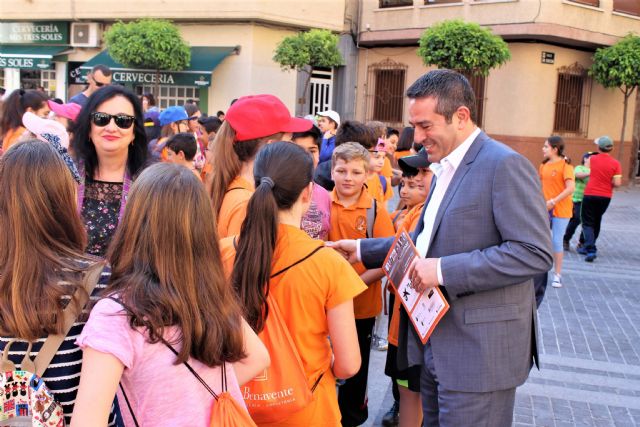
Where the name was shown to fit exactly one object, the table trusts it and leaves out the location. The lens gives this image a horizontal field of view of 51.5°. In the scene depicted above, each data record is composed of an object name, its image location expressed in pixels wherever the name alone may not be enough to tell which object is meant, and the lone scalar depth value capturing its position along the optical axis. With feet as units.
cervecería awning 71.77
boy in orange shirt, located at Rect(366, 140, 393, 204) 18.79
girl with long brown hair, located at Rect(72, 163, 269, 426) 5.62
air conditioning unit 79.46
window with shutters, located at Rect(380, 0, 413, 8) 74.73
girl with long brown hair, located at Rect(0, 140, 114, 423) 6.07
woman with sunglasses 10.96
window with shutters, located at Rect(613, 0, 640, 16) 71.41
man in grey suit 8.56
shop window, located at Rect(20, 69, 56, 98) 84.17
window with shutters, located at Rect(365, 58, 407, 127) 76.48
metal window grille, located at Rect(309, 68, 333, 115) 79.05
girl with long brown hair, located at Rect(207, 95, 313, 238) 10.44
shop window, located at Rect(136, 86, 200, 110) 75.77
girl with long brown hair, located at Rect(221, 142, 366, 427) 8.03
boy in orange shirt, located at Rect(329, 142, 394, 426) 13.32
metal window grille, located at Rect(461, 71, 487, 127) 69.62
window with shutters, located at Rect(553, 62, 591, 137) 69.67
